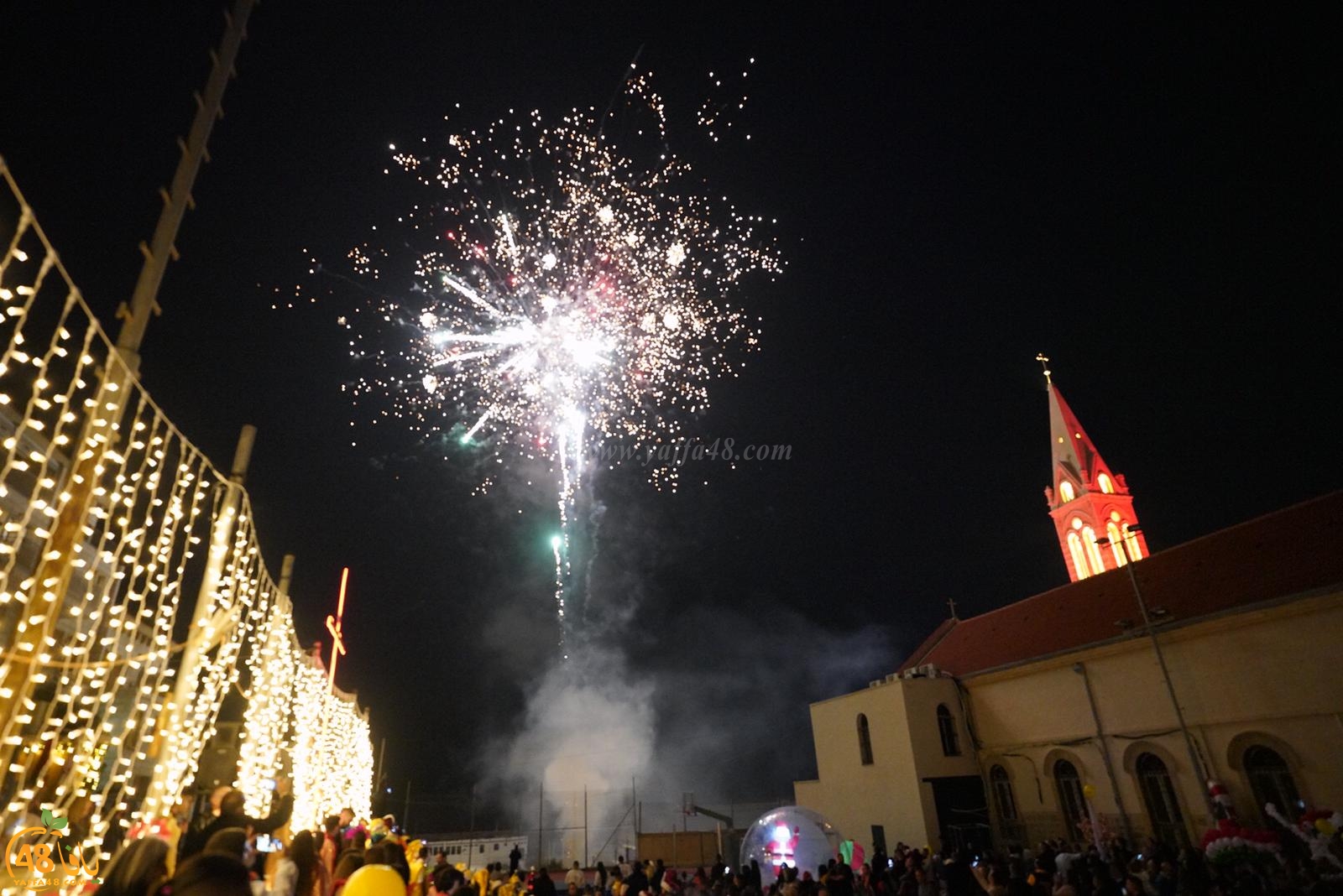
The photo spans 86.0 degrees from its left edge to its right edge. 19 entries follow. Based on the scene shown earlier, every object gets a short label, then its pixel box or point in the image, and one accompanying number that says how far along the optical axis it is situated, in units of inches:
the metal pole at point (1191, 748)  641.6
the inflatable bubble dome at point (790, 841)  678.6
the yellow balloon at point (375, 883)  173.6
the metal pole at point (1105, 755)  746.2
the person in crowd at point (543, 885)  437.0
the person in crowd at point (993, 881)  303.0
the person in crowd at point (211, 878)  106.0
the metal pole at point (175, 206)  176.2
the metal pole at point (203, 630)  223.8
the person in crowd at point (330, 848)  283.0
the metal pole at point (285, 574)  390.0
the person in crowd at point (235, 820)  204.2
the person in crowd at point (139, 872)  119.1
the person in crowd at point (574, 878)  548.8
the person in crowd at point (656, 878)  561.3
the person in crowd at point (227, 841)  164.4
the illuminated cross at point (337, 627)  535.8
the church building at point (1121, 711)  655.8
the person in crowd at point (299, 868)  200.8
